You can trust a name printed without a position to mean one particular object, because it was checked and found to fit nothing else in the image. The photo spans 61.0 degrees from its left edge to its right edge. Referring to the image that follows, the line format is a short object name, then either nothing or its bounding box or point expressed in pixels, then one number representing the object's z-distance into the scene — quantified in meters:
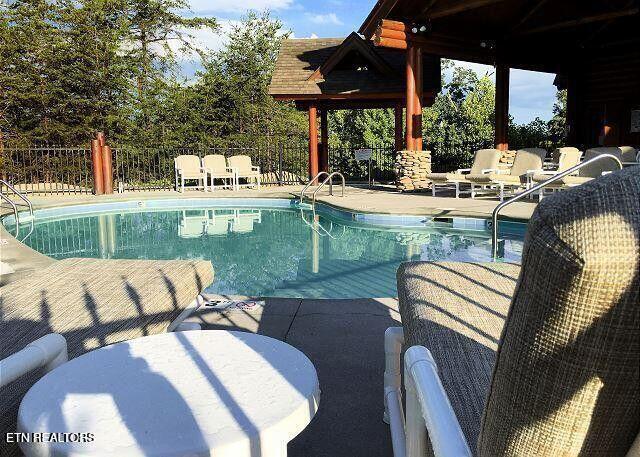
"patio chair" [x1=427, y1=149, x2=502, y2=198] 11.05
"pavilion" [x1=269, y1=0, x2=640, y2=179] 11.73
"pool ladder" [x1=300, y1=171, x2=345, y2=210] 10.48
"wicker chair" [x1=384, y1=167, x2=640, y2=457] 0.57
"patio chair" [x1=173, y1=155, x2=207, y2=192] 14.31
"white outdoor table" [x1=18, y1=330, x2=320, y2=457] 1.25
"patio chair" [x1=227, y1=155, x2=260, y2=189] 14.79
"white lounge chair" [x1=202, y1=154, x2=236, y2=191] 14.39
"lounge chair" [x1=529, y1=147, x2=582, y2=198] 9.56
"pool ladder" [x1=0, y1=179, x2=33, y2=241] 8.73
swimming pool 5.92
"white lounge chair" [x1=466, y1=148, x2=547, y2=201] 9.98
